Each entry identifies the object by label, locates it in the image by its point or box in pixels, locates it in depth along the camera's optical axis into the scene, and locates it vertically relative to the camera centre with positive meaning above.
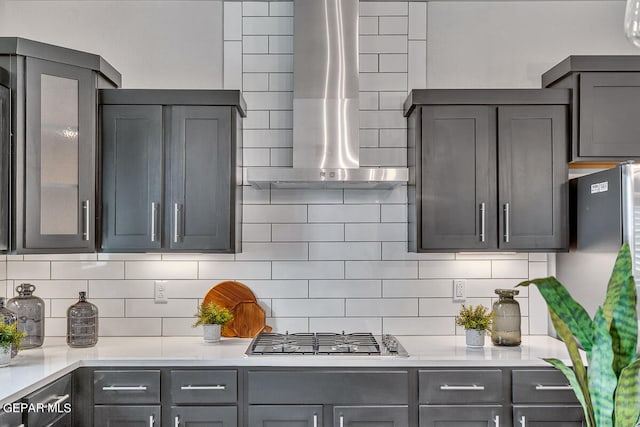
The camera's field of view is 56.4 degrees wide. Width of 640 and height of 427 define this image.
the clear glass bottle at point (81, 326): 2.96 -0.54
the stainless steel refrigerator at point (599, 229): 2.49 -0.05
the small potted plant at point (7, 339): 2.43 -0.50
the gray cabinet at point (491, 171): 3.01 +0.24
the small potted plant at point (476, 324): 2.92 -0.53
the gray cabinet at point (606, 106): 2.91 +0.55
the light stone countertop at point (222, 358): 2.57 -0.64
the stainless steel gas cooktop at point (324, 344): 2.78 -0.63
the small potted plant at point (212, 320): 3.05 -0.53
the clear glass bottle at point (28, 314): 2.92 -0.48
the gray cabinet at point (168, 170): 2.98 +0.24
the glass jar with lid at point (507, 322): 2.97 -0.52
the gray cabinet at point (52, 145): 2.67 +0.34
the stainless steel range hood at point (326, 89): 3.10 +0.67
